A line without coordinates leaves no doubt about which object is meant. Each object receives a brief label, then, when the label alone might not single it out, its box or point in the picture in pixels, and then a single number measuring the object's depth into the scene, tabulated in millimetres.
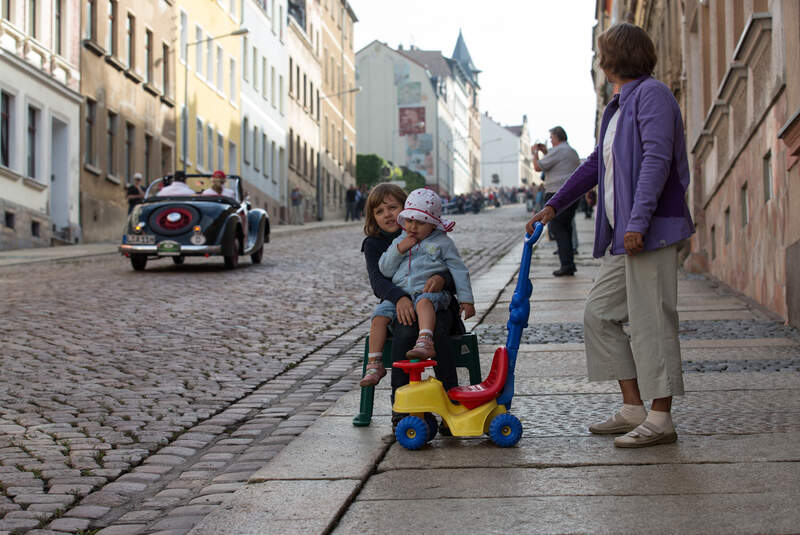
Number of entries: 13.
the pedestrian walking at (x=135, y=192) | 28973
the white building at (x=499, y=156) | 166500
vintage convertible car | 18703
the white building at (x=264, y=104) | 52594
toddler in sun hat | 5629
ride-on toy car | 5340
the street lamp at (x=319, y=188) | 66188
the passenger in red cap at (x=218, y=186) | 19670
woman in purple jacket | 5262
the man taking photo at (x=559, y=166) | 15203
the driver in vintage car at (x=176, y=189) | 19759
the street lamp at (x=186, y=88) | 39906
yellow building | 41812
